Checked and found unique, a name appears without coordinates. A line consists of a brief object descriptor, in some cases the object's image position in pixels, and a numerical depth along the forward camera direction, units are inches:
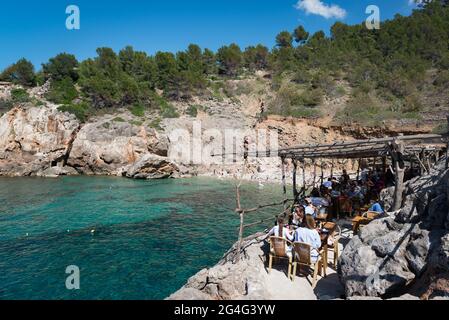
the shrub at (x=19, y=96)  1701.3
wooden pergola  333.1
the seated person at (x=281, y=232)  300.8
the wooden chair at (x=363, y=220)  355.7
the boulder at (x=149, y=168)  1304.1
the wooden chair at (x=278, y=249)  292.0
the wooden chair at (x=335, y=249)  312.3
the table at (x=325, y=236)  285.3
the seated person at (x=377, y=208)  374.4
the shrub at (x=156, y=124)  1614.7
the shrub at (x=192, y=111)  1825.9
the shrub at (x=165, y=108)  1781.5
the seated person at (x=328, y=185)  550.8
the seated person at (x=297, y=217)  374.4
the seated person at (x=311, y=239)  280.8
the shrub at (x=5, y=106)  1627.7
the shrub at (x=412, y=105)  1355.8
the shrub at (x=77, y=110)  1599.2
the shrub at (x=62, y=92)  1801.2
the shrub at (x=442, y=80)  1465.4
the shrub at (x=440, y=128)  1048.2
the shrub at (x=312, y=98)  1694.1
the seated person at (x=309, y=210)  390.6
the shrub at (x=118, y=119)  1648.6
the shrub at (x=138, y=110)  1792.6
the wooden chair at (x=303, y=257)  271.0
